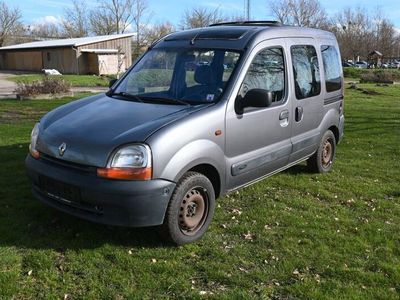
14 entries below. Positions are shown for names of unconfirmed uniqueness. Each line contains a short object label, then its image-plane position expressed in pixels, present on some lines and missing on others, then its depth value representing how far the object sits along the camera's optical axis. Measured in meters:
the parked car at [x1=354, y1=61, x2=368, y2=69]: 72.80
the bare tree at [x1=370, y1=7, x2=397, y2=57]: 82.94
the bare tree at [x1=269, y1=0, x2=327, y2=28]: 69.44
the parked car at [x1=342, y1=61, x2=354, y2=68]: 72.16
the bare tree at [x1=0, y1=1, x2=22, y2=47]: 82.31
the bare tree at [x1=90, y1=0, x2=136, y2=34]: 75.52
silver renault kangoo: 3.87
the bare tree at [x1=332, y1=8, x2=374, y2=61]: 81.38
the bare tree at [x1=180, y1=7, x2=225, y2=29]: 66.62
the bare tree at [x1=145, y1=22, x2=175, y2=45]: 72.18
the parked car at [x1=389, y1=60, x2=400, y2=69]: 75.02
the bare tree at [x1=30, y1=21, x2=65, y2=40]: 93.88
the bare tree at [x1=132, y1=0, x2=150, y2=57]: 64.62
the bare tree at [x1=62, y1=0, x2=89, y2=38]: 78.84
